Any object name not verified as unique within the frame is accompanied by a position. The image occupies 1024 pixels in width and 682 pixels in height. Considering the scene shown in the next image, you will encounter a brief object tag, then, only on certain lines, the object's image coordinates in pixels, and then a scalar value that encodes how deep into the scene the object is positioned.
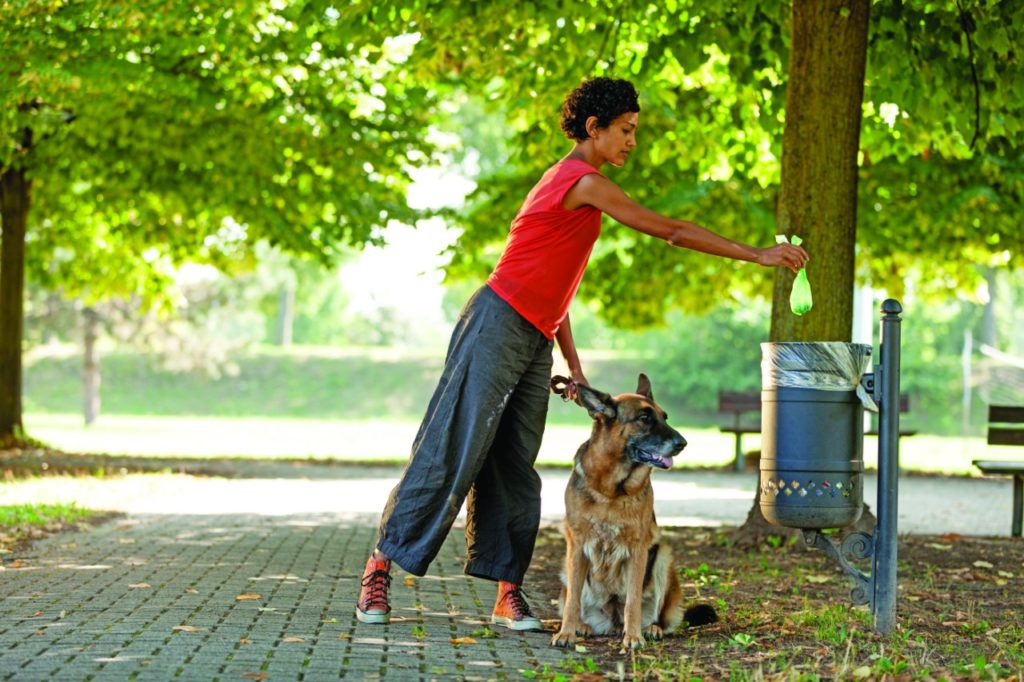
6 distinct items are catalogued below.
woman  11.53
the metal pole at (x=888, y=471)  11.56
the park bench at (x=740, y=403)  40.84
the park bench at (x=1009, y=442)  22.22
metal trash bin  11.51
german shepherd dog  11.37
